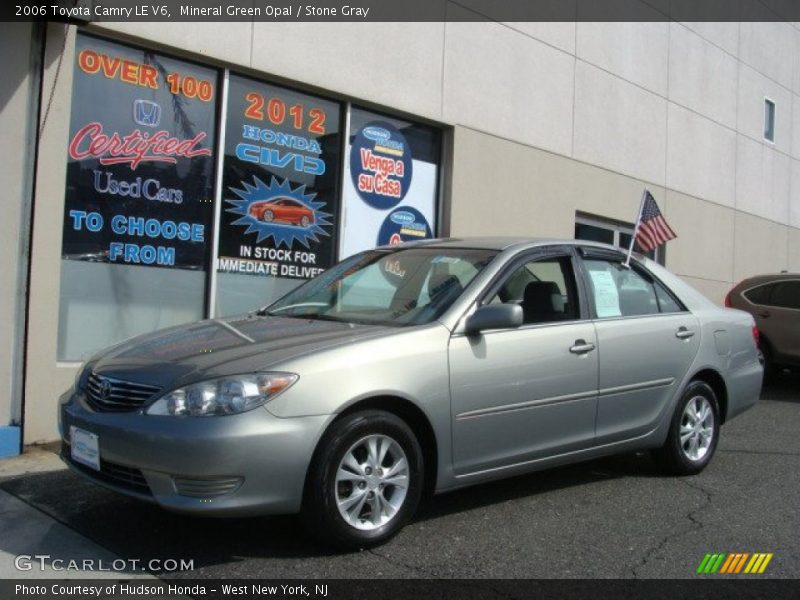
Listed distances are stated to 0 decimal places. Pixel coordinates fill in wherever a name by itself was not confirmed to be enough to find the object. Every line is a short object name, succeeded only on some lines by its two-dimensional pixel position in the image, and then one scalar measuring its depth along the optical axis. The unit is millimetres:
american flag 6625
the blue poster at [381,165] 8953
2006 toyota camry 3631
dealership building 6281
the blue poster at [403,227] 9258
